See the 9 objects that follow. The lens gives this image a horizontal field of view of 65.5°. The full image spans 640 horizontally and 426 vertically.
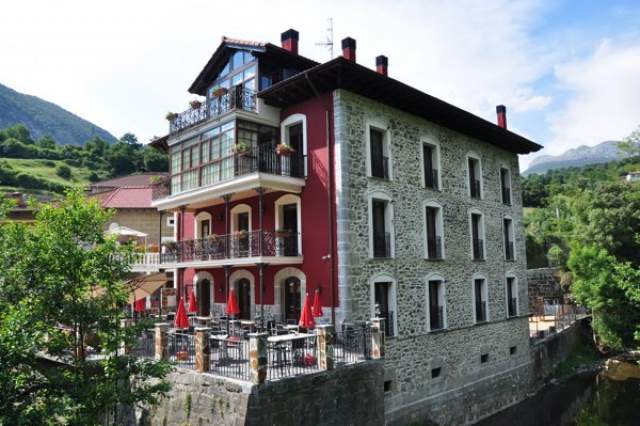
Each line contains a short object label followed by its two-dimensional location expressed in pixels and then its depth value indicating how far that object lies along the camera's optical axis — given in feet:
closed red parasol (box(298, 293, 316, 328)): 43.52
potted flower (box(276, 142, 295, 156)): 51.57
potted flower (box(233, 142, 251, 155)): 51.95
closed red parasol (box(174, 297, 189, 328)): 46.21
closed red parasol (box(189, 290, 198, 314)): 53.31
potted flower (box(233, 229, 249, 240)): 52.49
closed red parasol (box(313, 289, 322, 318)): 46.41
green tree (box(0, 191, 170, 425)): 25.40
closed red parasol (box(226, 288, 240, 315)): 50.98
